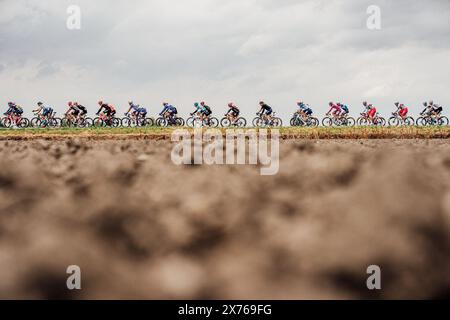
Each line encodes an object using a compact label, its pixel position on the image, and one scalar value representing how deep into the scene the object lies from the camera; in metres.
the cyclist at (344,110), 35.03
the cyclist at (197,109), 31.20
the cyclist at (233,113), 31.30
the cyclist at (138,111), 32.41
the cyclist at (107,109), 31.81
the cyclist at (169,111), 31.25
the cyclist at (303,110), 33.72
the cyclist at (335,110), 35.06
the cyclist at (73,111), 32.16
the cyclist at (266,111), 31.79
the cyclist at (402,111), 35.94
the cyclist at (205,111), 31.05
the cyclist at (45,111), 32.78
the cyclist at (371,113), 36.31
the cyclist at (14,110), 34.00
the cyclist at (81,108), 32.16
